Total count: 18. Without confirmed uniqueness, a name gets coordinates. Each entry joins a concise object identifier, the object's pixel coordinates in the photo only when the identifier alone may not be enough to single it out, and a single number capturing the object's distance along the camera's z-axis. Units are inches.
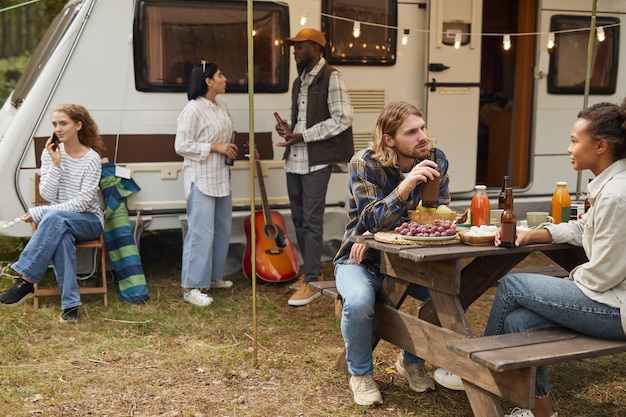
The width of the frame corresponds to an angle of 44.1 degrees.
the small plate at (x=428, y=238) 126.1
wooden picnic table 118.3
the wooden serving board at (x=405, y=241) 126.6
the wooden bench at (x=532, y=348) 107.6
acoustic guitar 227.0
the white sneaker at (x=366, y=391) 140.3
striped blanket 212.4
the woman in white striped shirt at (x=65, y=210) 193.5
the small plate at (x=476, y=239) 126.6
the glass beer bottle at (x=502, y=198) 142.6
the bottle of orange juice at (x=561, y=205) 142.2
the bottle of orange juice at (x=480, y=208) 137.9
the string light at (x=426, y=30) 226.1
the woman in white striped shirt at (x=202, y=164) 208.2
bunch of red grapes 127.6
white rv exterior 211.9
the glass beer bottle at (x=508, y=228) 123.9
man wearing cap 211.0
